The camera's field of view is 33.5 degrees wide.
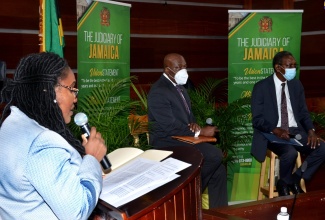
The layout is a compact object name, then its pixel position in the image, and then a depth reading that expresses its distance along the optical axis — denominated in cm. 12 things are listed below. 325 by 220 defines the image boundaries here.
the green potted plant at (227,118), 486
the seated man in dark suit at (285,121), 440
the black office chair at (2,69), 237
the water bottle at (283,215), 226
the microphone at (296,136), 439
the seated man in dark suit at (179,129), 419
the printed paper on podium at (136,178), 162
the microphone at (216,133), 428
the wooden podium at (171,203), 151
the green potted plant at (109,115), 388
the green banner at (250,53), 505
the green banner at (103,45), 443
